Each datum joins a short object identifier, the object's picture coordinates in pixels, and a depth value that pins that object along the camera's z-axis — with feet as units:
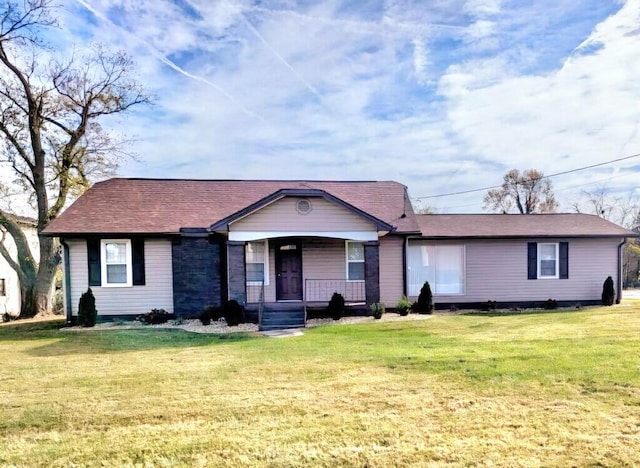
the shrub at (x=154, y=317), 44.16
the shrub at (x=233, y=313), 41.04
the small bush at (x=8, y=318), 54.24
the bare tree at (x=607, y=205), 131.54
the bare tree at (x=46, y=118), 54.70
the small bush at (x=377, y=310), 43.42
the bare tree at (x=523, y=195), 130.72
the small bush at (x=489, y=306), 51.13
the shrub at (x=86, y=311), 42.80
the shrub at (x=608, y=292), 51.62
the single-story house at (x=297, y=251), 44.01
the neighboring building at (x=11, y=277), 70.59
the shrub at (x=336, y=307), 43.45
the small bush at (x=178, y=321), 44.04
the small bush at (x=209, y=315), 42.39
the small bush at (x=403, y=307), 45.68
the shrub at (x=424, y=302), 47.91
